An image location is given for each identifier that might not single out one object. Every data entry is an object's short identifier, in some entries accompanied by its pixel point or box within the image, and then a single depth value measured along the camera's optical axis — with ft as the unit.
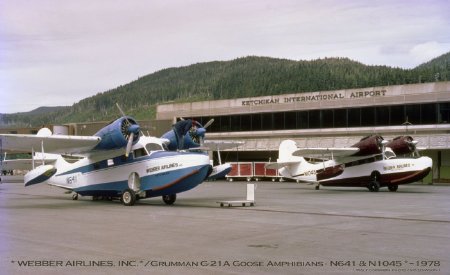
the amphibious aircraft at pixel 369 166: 116.88
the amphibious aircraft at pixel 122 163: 77.46
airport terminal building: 175.22
